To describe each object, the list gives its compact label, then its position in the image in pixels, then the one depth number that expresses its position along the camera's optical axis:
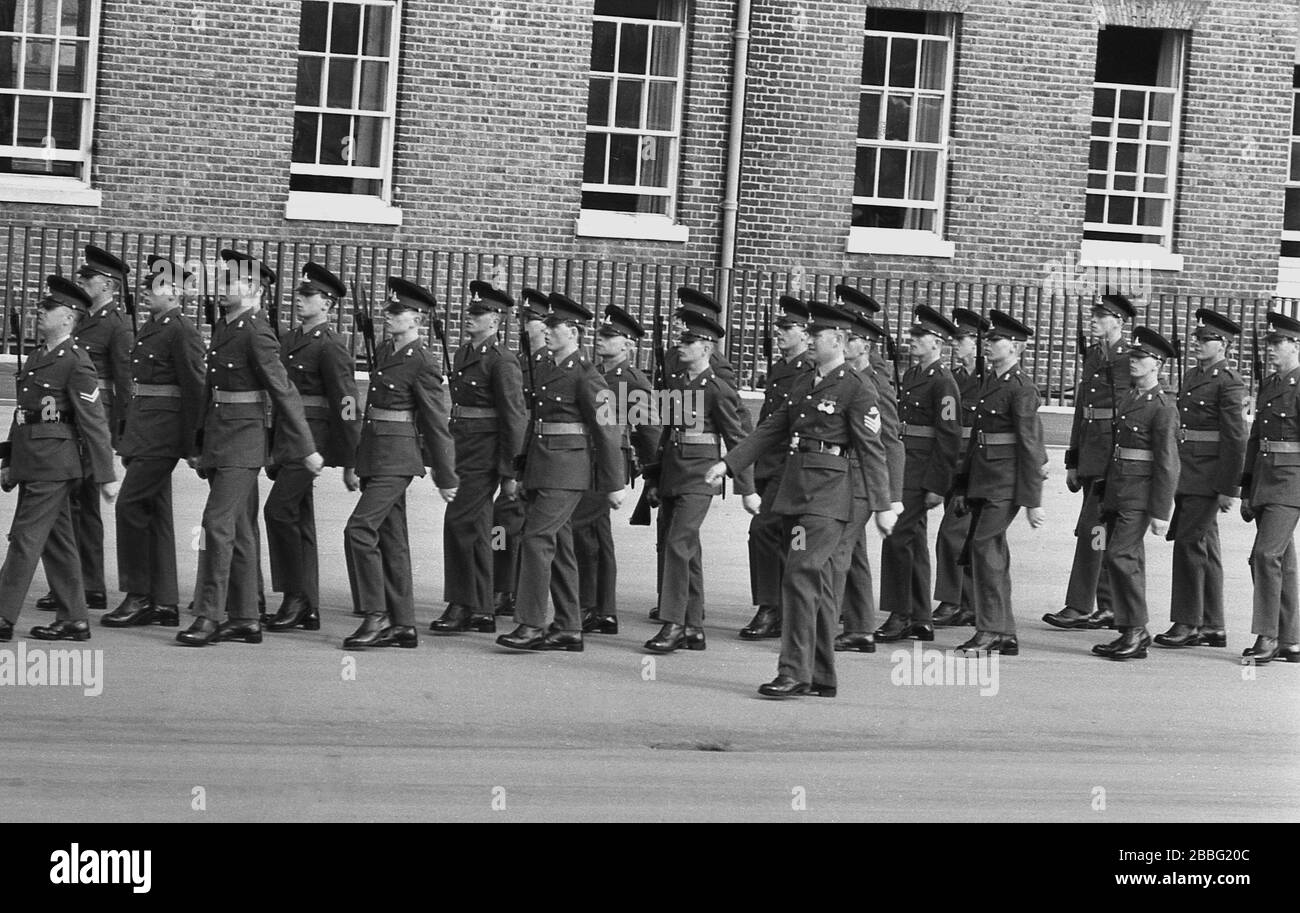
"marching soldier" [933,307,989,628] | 12.88
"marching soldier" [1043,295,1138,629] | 13.33
